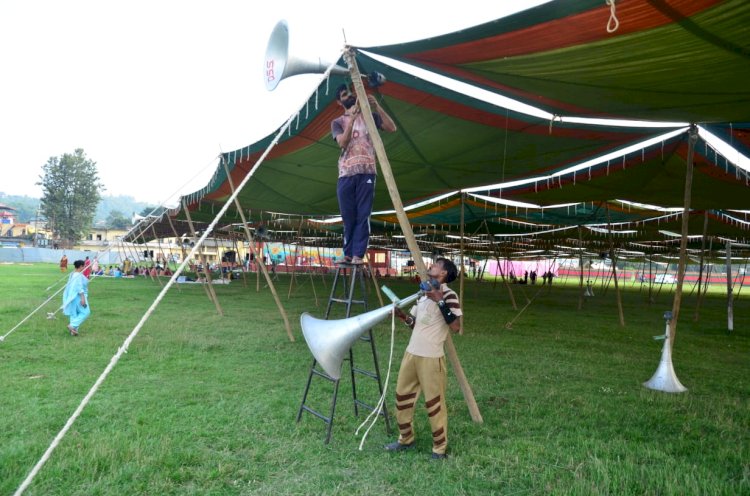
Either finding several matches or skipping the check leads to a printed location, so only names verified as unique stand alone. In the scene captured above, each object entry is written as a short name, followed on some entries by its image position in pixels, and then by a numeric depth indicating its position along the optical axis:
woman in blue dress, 7.46
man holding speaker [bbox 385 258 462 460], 3.17
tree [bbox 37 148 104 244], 51.59
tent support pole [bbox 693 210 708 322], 11.44
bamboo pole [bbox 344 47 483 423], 3.55
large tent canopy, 3.11
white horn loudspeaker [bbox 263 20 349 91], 3.34
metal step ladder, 3.39
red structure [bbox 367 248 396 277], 40.62
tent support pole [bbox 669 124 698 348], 5.46
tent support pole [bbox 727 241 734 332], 10.03
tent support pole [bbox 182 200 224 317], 9.22
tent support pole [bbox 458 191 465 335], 9.16
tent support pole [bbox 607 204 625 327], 10.44
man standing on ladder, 3.64
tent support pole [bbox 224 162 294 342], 7.31
